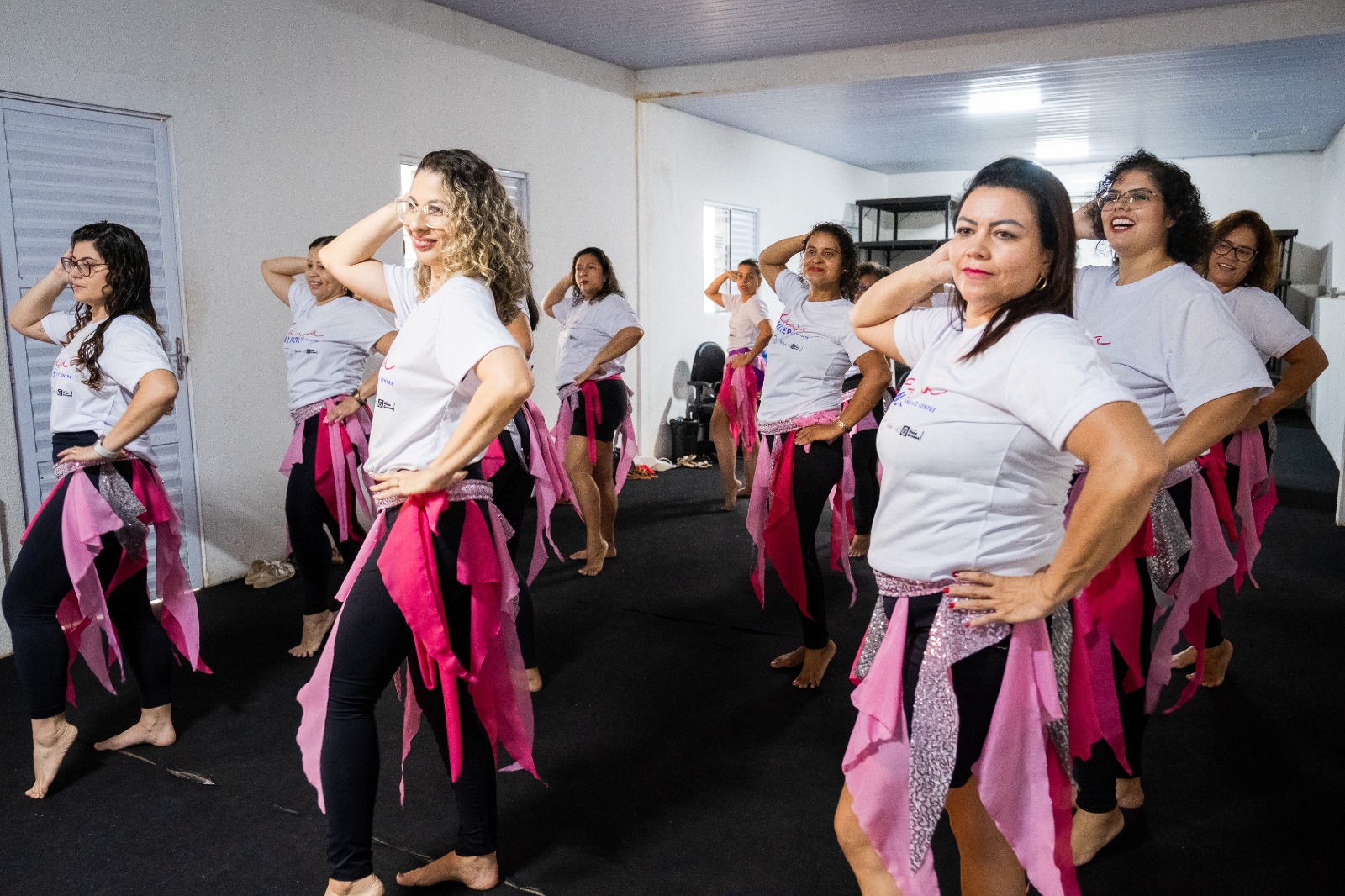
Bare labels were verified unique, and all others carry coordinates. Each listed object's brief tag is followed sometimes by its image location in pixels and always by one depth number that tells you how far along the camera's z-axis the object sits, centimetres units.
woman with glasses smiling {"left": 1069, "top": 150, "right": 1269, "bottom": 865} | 202
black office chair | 818
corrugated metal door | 374
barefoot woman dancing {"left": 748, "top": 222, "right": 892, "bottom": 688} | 327
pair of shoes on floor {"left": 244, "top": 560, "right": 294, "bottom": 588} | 456
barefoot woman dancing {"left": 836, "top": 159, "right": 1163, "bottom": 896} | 140
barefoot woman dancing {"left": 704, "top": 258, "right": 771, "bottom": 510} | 630
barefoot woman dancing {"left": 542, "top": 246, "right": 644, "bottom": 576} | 480
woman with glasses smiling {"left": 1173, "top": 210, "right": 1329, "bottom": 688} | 323
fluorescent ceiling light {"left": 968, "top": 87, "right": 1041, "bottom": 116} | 770
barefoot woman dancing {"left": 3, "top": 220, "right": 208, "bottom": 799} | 258
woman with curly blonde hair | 179
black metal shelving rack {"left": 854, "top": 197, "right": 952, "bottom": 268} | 1165
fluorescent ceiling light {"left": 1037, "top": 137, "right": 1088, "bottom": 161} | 1040
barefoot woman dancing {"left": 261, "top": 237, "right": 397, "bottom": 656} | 364
